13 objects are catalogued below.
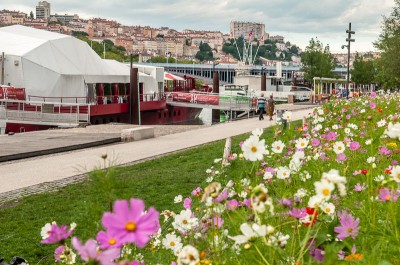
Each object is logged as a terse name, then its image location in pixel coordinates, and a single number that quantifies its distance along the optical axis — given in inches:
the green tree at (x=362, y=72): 3693.4
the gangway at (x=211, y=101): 1844.2
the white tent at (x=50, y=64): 1491.1
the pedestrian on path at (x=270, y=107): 1258.8
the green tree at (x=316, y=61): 3125.0
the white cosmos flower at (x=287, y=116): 272.7
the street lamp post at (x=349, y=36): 1785.4
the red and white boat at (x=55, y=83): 1259.2
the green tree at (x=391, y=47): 1818.4
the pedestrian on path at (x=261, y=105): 1265.1
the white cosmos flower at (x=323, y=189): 94.0
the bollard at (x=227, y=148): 475.2
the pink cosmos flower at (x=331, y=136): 255.0
